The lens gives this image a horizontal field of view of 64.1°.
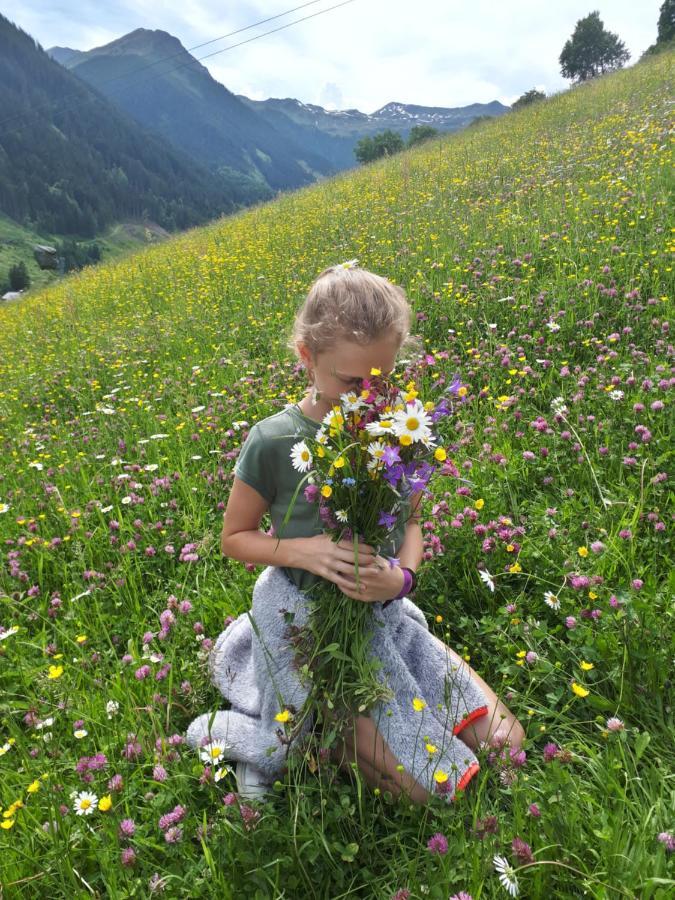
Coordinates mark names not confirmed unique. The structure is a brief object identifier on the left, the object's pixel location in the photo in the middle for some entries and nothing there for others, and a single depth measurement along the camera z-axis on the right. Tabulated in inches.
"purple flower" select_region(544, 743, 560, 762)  62.1
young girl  65.6
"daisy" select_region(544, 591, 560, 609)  78.0
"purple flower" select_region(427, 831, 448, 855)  54.6
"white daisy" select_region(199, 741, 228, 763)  63.1
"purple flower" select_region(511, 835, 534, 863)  50.9
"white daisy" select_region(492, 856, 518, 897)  48.8
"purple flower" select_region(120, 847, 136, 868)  57.3
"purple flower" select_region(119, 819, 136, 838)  60.3
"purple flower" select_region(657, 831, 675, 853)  49.3
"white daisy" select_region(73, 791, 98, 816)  62.4
